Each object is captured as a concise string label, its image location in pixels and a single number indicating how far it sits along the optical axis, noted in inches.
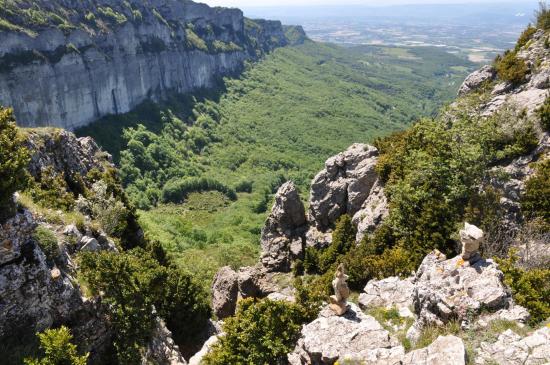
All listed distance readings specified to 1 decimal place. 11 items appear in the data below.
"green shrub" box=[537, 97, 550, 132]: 869.8
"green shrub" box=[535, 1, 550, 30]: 1280.8
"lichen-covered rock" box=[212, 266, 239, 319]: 1162.0
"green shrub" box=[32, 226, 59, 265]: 660.7
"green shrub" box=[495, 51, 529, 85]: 1101.1
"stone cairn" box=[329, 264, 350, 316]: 617.9
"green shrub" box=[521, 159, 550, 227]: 773.9
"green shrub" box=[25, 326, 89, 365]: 525.7
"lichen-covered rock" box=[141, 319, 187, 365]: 734.5
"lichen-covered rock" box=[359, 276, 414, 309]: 693.3
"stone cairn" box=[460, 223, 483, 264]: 596.5
